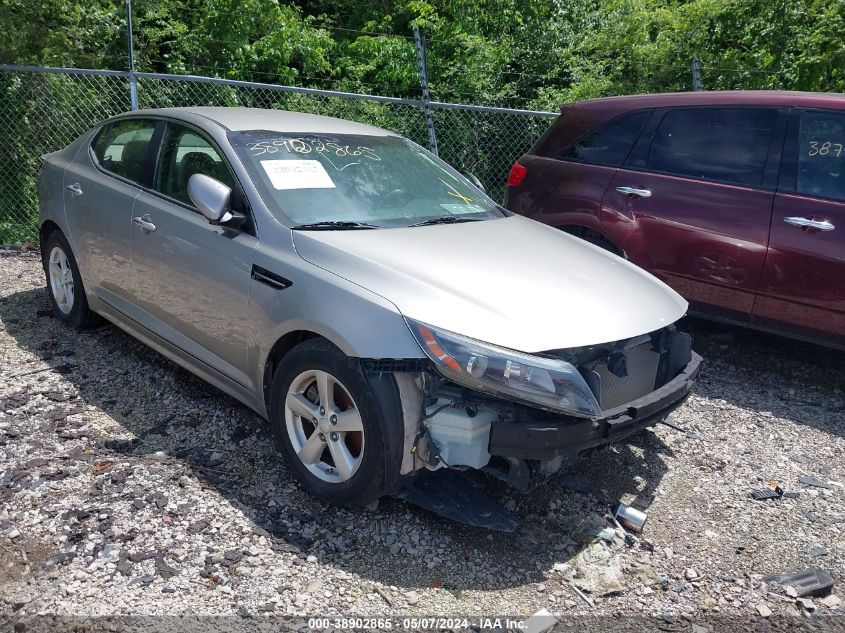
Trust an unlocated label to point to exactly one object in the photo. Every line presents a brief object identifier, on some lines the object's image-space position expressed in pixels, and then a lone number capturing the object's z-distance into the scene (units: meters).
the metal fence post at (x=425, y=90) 8.21
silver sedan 2.91
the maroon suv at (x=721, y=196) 4.69
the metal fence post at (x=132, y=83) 7.38
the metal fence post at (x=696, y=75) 8.32
